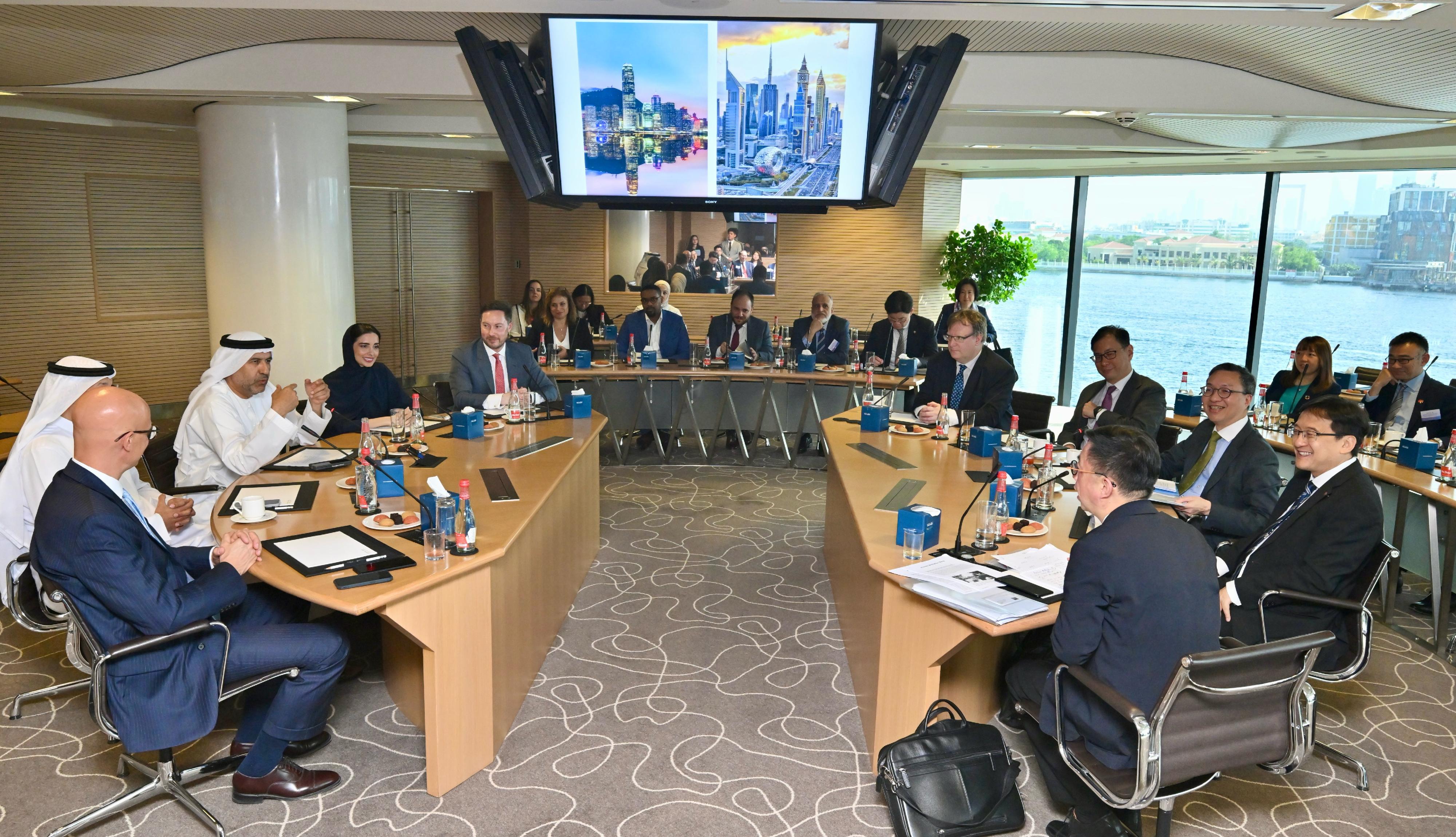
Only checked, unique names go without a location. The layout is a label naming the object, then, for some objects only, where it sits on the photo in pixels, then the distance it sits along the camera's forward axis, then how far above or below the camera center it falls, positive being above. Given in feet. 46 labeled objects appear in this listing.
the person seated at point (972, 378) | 19.99 -2.01
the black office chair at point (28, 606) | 11.69 -4.13
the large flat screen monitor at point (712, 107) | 19.56 +3.49
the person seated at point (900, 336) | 28.50 -1.66
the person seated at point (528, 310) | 29.91 -1.21
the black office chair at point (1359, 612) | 11.06 -3.64
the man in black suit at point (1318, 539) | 11.42 -2.95
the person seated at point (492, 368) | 19.94 -2.01
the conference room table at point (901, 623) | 11.14 -4.12
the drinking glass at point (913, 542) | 11.73 -3.13
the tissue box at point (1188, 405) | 23.00 -2.78
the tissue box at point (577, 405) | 19.90 -2.67
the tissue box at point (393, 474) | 13.52 -2.90
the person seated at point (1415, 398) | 19.79 -2.15
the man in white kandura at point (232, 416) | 14.84 -2.34
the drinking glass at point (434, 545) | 11.03 -3.08
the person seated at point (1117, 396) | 18.21 -2.13
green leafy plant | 36.40 +0.78
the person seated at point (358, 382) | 18.89 -2.20
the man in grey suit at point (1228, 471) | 13.20 -2.59
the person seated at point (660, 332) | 29.73 -1.74
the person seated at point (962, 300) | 33.27 -0.62
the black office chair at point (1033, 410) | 22.56 -2.93
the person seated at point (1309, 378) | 21.25 -1.94
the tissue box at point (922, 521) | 11.76 -2.90
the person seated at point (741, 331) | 29.68 -1.68
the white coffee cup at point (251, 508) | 12.14 -2.98
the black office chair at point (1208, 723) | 8.31 -3.85
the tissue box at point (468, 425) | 17.49 -2.74
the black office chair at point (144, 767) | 9.42 -5.37
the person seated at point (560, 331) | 29.04 -1.77
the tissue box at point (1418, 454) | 16.85 -2.82
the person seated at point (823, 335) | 29.63 -1.73
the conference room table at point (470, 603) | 10.61 -4.01
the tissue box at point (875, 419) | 19.65 -2.79
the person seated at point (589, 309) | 31.68 -1.24
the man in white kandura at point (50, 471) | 12.77 -2.73
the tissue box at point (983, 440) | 17.11 -2.77
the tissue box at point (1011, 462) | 15.38 -2.80
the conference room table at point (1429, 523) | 15.80 -3.87
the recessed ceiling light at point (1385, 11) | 12.48 +3.61
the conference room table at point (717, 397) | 27.27 -3.47
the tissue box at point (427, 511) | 11.64 -2.85
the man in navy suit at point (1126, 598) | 8.74 -2.79
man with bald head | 9.38 -3.40
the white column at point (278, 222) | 23.59 +1.06
